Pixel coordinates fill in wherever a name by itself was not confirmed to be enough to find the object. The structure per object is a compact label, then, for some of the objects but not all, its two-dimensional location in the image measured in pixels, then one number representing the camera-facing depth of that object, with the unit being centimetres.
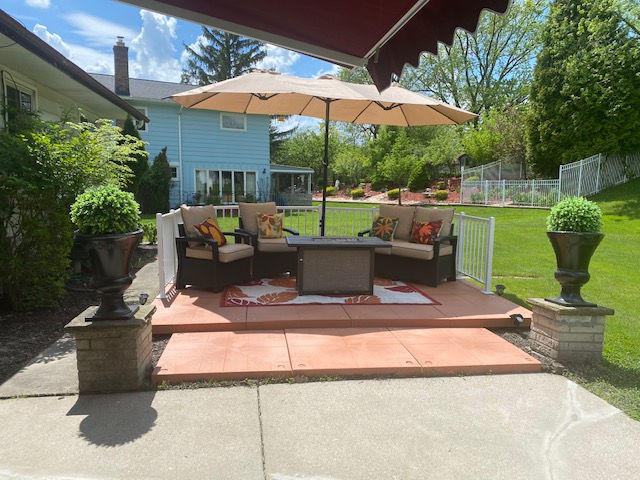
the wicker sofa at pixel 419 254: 579
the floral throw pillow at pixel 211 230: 541
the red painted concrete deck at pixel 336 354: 332
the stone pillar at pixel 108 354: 299
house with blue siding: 1891
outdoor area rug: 494
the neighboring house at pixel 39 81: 470
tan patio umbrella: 491
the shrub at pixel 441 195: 2506
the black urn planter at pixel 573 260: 354
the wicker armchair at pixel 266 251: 591
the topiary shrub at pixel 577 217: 354
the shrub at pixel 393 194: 2800
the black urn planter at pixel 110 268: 299
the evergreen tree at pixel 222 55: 2988
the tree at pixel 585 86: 1564
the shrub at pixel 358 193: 3284
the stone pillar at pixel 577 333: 359
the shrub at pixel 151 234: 962
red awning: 224
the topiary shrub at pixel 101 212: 298
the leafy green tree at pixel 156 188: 1791
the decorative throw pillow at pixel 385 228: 635
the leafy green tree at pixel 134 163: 1348
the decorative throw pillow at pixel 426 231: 593
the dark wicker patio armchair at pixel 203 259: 527
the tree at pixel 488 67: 3194
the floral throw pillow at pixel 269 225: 614
